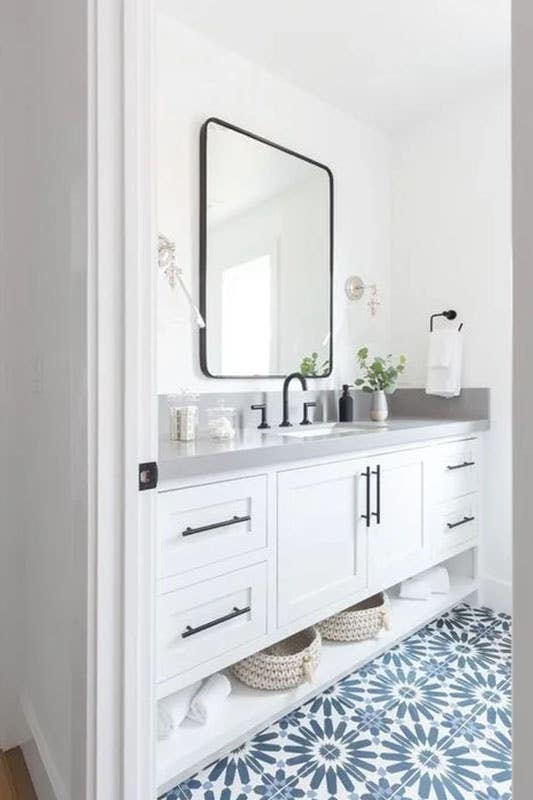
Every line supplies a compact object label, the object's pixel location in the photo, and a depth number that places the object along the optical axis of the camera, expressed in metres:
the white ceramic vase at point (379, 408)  2.60
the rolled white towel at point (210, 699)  1.57
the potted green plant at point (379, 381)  2.61
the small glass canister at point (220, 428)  1.86
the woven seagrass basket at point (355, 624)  2.05
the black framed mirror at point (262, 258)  2.16
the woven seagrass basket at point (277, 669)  1.71
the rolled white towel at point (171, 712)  1.50
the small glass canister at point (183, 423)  1.83
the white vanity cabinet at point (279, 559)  1.38
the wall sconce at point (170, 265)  1.99
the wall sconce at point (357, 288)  2.75
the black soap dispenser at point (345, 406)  2.59
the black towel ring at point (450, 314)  2.71
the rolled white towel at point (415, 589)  2.43
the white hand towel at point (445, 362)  2.61
